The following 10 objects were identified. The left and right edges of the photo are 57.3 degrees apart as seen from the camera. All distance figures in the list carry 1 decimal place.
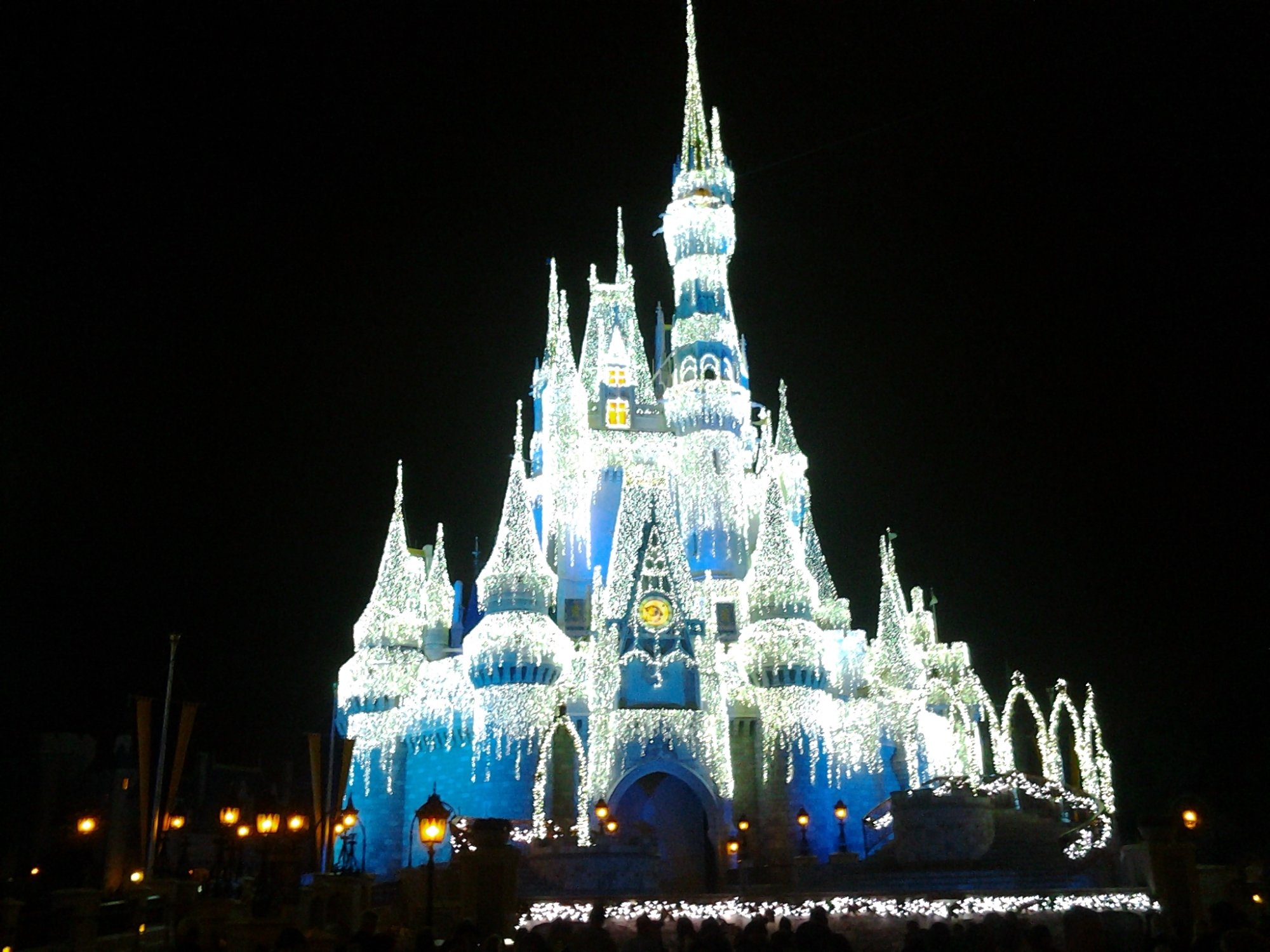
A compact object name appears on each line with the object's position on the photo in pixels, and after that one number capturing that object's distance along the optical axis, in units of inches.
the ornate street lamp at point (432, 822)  625.0
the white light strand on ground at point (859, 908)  851.4
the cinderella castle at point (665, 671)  1401.3
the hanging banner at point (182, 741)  1098.1
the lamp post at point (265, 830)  815.1
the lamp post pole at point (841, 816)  1220.5
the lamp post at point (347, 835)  1001.5
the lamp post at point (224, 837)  826.0
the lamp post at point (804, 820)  1253.1
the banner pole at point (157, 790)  1013.5
